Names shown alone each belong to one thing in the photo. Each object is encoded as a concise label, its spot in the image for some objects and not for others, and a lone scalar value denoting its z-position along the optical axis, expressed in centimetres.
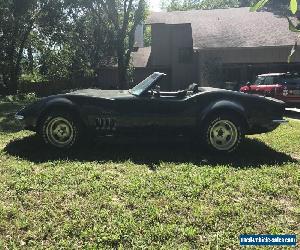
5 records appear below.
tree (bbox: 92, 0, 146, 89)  1725
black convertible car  465
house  1503
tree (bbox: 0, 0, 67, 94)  1697
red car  963
